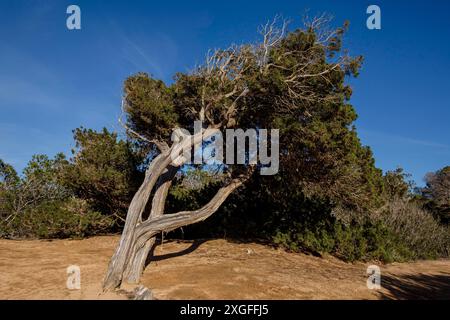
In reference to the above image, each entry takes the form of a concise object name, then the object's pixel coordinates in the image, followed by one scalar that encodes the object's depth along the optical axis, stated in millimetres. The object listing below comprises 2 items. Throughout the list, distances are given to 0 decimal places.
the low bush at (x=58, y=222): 12117
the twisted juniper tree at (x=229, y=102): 6816
